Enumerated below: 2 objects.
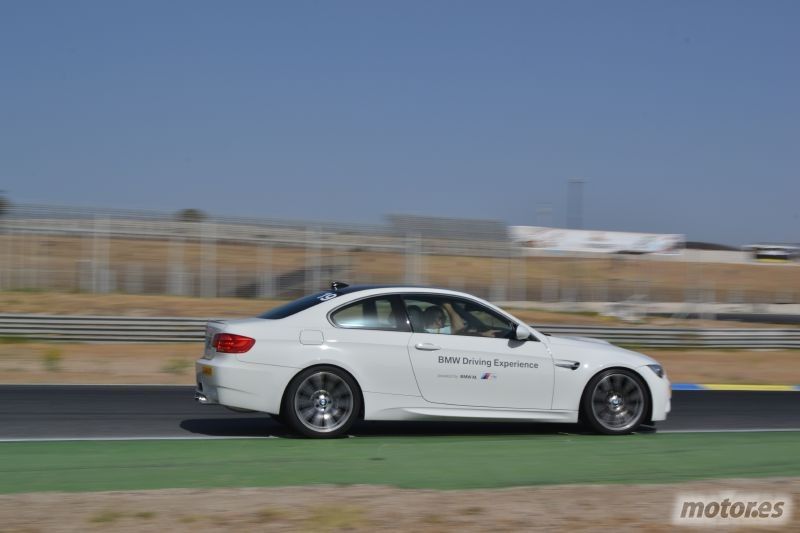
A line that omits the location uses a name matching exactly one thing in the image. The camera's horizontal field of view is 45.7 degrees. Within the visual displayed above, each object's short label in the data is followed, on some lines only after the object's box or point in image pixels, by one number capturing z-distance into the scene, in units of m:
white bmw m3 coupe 8.19
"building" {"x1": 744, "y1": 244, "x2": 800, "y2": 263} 55.26
